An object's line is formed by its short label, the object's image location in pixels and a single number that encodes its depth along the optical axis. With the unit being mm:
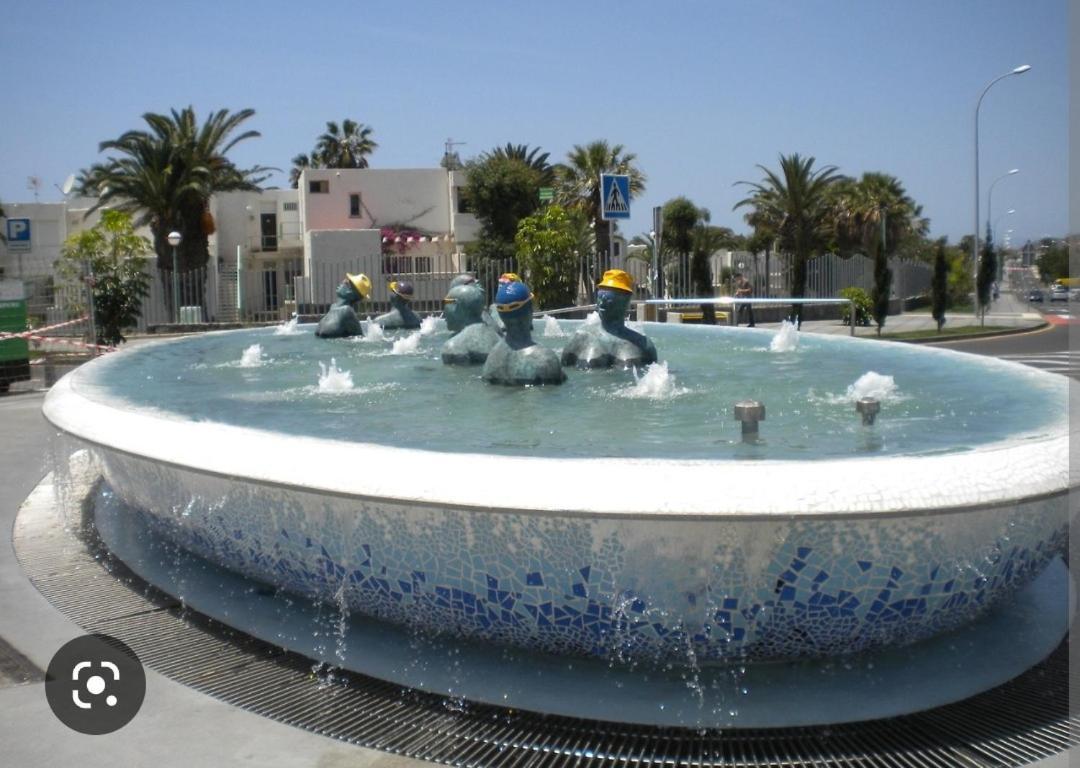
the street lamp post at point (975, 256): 31755
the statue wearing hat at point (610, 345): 7461
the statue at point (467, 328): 8234
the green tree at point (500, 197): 45281
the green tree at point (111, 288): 19359
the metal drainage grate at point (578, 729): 3436
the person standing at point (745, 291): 20747
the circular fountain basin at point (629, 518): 3416
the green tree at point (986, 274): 31438
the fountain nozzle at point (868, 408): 4801
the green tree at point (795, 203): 41438
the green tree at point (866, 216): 50562
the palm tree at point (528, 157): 51594
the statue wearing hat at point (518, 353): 6625
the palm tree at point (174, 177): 37312
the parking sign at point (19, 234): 17734
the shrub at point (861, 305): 28688
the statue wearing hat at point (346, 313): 11938
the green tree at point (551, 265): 22328
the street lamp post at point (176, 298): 27312
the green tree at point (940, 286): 27312
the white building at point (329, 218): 46312
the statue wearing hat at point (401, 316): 12383
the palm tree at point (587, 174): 39875
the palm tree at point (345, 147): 63875
